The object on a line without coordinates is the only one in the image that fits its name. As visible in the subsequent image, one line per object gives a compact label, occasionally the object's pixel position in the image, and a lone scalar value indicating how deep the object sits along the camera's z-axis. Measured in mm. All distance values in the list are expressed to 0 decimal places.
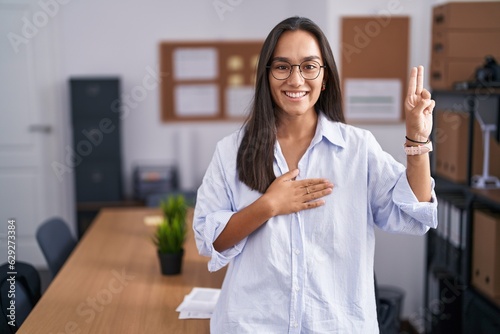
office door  4883
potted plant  2465
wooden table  1943
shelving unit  2773
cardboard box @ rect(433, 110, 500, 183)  2973
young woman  1500
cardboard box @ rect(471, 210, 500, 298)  2619
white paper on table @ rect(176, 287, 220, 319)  2014
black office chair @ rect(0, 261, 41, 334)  2131
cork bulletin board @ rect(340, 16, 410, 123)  3699
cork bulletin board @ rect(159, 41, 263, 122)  5008
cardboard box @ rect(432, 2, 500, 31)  3082
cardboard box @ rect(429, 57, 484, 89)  3150
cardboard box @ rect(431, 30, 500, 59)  3113
